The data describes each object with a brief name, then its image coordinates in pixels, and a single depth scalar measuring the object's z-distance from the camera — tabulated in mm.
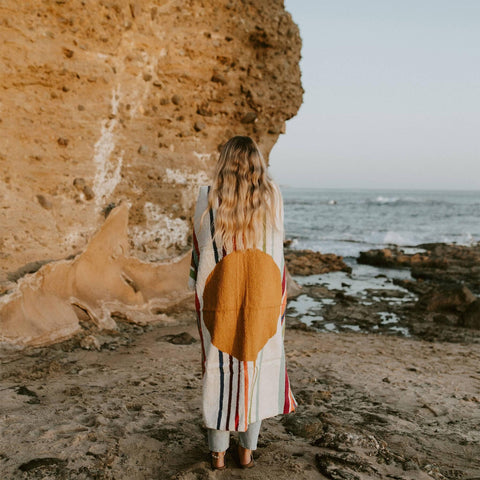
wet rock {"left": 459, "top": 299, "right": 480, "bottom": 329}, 7214
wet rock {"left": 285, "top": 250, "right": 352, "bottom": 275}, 12148
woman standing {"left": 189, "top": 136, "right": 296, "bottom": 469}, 2398
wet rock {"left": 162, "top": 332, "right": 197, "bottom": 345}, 5388
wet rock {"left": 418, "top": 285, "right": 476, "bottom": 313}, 7957
